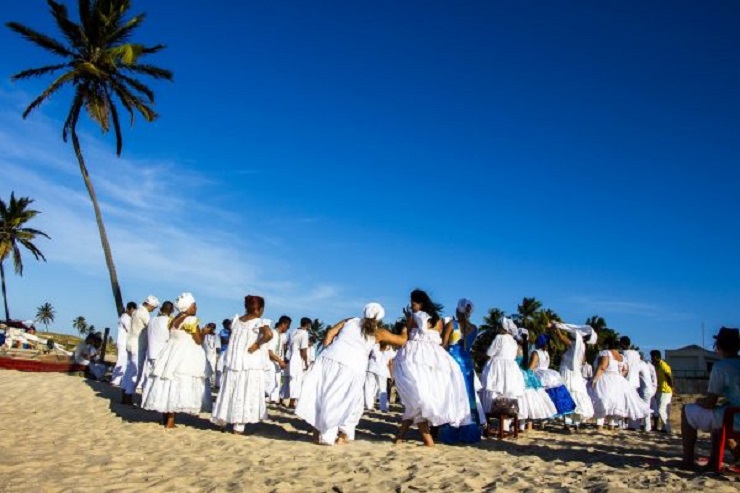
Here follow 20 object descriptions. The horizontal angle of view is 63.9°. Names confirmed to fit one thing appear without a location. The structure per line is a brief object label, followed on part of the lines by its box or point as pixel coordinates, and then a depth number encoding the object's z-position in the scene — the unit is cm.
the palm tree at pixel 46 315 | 14575
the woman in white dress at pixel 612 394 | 1210
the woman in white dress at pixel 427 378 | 767
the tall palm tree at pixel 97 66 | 2297
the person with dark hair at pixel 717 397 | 603
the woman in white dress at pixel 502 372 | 954
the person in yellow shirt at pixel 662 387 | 1392
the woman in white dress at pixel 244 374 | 848
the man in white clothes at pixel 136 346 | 1173
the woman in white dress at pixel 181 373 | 877
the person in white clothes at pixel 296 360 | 1457
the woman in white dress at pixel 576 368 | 1206
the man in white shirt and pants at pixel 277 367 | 1466
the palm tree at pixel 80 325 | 14512
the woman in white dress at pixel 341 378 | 769
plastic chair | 587
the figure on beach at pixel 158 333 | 1166
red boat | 1875
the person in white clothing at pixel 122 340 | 1502
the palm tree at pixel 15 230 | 4666
